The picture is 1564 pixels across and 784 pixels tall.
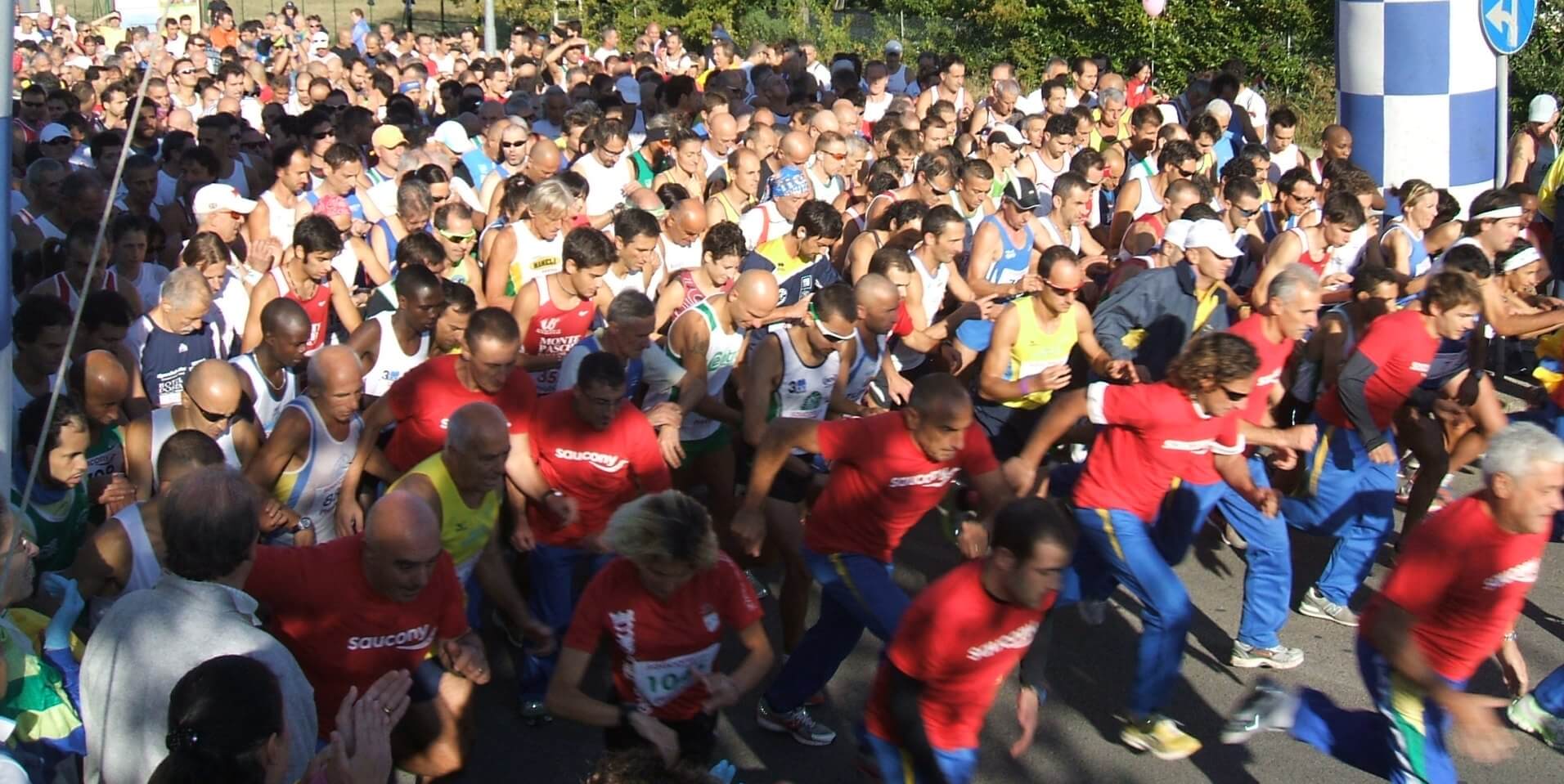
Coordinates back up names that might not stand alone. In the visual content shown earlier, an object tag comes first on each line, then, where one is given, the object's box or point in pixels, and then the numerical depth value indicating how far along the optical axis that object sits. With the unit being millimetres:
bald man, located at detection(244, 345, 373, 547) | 5270
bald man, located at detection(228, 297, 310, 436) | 5969
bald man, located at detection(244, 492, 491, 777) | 4109
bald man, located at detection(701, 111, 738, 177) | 10719
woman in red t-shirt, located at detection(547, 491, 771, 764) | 4113
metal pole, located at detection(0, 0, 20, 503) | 3875
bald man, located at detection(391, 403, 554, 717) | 4812
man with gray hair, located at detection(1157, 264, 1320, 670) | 5902
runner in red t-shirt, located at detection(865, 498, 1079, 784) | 4035
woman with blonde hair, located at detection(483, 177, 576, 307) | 7660
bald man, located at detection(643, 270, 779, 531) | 6430
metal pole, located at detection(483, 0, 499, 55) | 20250
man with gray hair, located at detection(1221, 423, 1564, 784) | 4250
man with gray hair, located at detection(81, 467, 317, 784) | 3459
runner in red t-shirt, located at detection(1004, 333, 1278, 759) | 5352
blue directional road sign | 9352
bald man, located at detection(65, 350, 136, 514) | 5555
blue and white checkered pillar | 9523
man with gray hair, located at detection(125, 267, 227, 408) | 6449
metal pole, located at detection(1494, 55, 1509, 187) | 9680
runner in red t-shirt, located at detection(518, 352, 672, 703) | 5336
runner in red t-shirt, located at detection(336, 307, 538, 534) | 5605
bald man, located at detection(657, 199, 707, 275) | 8055
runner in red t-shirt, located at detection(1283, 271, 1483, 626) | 6297
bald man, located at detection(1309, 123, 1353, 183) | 9891
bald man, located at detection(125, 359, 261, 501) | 5289
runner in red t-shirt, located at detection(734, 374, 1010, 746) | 5008
